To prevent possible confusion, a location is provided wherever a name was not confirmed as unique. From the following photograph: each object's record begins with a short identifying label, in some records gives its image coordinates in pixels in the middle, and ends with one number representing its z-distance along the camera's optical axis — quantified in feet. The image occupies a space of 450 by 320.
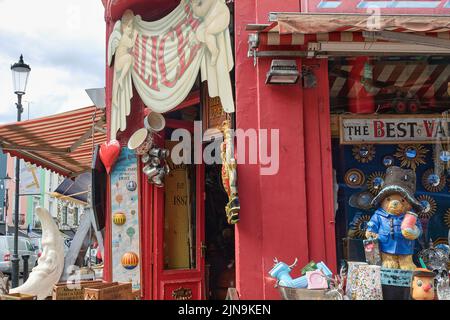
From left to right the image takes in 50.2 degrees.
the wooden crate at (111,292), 15.00
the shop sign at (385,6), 16.63
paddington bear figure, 15.67
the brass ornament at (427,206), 18.39
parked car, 51.98
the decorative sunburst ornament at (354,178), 18.20
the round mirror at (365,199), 18.20
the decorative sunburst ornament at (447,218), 18.42
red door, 23.32
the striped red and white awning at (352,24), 14.43
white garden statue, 18.76
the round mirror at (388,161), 18.44
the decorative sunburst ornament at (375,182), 18.19
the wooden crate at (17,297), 14.29
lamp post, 30.37
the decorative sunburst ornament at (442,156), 18.39
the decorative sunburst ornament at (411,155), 18.45
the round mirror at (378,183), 18.18
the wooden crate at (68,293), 16.58
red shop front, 15.84
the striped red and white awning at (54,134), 27.09
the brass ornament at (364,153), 18.33
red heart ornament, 22.81
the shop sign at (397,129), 18.07
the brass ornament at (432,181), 18.56
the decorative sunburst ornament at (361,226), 17.90
